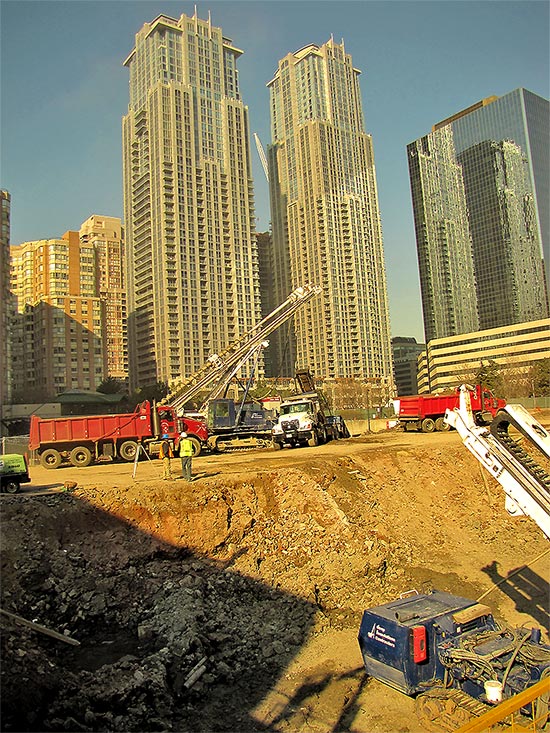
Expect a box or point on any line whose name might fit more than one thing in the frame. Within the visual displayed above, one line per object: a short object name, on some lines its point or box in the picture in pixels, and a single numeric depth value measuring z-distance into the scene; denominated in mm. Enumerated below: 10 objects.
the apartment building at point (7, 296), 81062
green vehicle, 17312
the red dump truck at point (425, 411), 32594
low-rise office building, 113188
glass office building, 136000
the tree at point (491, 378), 64819
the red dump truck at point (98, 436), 24156
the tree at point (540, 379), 66625
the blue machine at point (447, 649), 8133
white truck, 27594
